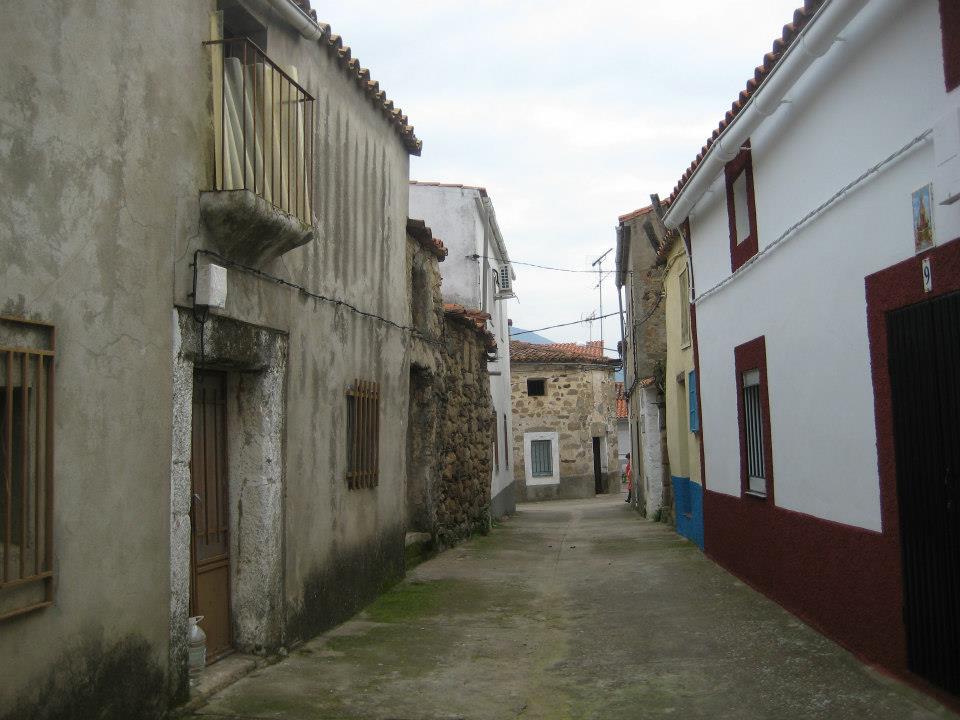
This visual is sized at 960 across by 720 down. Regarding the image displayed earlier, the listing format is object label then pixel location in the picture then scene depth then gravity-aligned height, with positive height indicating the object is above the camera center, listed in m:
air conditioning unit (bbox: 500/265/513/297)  24.16 +4.01
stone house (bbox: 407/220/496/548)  12.00 +0.44
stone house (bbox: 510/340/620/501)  33.03 +0.55
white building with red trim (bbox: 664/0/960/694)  5.03 +0.72
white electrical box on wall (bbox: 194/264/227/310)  5.43 +0.94
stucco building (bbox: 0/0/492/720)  4.05 +0.60
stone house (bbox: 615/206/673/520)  17.38 +1.73
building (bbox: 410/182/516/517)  18.59 +4.18
